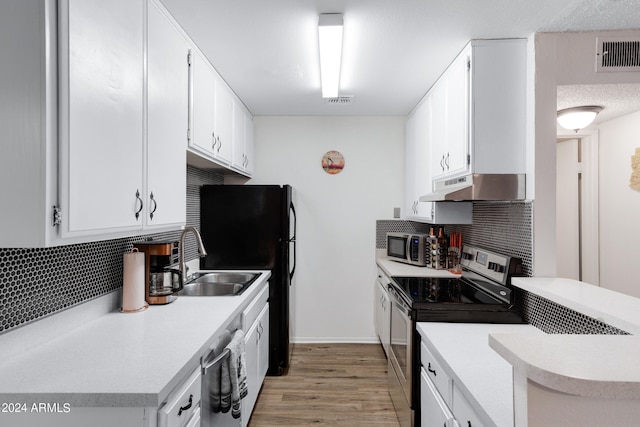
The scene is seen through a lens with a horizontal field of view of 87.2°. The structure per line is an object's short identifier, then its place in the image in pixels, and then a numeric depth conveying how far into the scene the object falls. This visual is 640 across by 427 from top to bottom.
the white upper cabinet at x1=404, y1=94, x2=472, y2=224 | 2.63
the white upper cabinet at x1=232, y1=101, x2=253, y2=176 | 2.85
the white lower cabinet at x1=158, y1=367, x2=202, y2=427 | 1.04
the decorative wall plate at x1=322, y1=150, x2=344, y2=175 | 3.58
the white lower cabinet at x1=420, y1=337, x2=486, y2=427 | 1.20
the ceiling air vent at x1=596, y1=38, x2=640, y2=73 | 1.76
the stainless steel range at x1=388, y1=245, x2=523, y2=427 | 1.83
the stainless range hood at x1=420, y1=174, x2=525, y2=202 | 1.90
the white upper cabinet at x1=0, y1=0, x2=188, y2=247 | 0.97
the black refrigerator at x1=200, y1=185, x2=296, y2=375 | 2.88
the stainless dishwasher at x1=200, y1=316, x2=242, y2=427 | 1.41
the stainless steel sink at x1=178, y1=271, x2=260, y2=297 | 2.40
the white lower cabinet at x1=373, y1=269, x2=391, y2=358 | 2.74
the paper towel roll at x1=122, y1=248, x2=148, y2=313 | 1.72
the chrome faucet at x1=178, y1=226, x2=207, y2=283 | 1.95
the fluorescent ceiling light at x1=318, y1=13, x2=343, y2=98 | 1.69
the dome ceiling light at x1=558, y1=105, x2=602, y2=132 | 2.15
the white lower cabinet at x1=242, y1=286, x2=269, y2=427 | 2.10
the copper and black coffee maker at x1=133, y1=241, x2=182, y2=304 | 1.85
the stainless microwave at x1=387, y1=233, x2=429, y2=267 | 3.12
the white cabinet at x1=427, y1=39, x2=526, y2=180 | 1.93
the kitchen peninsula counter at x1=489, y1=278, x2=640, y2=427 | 0.53
